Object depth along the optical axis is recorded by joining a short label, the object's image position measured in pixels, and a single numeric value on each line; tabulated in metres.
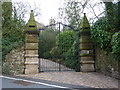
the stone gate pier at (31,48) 7.96
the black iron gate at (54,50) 9.84
